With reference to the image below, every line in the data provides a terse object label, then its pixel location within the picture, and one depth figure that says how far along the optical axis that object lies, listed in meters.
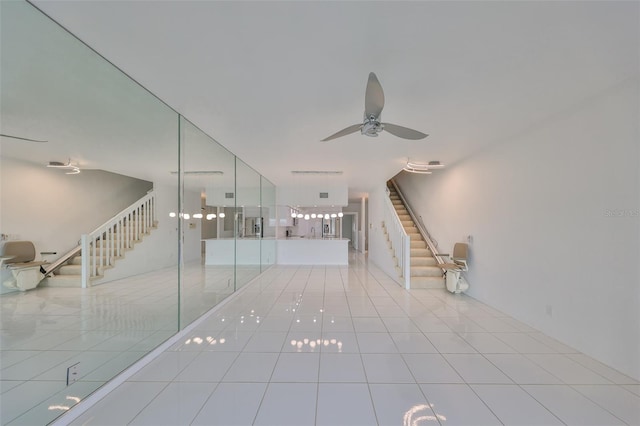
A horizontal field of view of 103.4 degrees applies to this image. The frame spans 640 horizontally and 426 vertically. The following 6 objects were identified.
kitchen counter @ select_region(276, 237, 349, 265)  9.22
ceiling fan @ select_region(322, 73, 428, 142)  2.14
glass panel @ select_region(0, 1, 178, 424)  1.91
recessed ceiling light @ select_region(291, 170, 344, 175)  6.83
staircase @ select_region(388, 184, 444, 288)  5.93
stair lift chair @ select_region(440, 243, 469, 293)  5.27
